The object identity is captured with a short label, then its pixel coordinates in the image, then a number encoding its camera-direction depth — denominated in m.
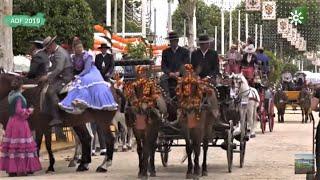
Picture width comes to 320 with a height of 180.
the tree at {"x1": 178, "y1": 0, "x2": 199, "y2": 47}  49.28
